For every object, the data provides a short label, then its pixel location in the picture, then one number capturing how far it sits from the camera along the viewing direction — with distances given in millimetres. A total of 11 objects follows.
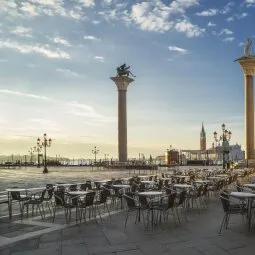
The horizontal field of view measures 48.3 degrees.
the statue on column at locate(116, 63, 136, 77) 42740
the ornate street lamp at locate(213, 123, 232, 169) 27720
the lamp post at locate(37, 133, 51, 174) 36390
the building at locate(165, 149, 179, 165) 47018
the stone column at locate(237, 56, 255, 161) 33868
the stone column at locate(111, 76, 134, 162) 40218
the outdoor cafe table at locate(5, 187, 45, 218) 8261
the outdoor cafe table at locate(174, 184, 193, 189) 9589
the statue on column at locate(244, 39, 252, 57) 36074
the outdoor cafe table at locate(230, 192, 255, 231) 7076
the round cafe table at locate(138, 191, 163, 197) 7888
